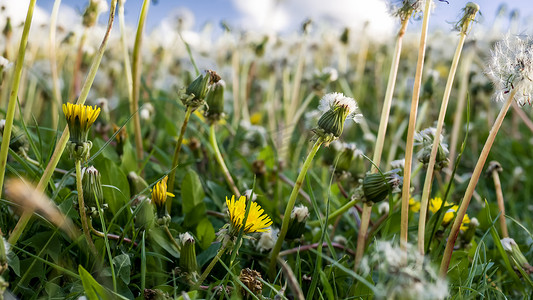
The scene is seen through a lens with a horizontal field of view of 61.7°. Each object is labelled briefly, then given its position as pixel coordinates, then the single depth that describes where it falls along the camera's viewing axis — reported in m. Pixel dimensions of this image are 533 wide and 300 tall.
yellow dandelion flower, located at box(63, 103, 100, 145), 0.59
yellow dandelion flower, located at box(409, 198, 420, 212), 1.00
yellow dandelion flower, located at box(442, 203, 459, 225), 0.88
